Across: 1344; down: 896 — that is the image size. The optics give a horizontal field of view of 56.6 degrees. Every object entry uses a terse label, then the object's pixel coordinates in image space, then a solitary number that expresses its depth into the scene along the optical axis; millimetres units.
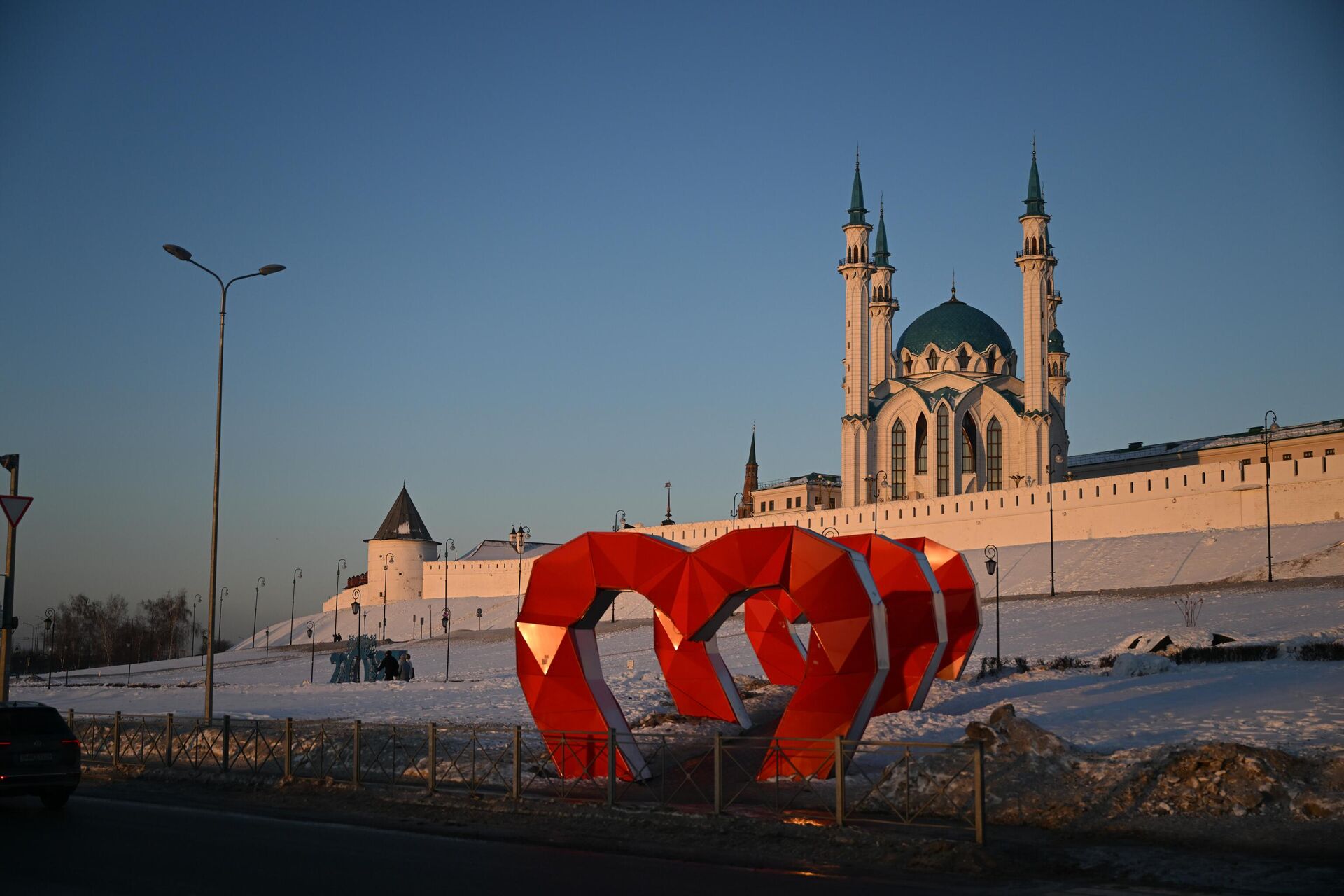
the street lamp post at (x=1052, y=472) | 68562
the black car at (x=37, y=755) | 14812
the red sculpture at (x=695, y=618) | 16109
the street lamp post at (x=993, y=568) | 29319
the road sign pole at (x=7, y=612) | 20984
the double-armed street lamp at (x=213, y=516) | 21617
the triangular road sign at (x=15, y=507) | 20250
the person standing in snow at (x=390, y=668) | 39781
